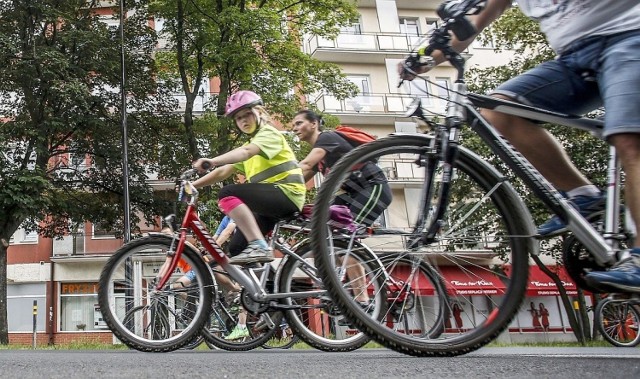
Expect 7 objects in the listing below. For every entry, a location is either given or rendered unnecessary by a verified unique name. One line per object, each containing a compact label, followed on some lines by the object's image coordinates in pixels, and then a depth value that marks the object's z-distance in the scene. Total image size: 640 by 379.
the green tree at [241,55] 14.29
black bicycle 2.04
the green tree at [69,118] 14.36
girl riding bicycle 3.79
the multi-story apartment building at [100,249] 24.47
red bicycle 3.52
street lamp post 14.80
